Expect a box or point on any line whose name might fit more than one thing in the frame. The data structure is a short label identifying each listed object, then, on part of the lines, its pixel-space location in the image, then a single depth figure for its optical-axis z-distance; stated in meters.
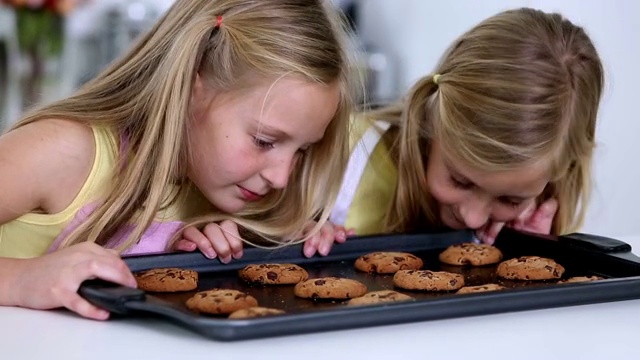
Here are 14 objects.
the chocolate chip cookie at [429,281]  1.58
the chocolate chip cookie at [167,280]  1.54
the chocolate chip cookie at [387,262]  1.68
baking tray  1.34
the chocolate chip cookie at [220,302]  1.43
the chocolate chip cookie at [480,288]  1.54
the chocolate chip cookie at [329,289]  1.53
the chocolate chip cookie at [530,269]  1.65
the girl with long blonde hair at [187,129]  1.71
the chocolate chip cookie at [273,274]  1.61
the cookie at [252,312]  1.37
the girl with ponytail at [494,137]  1.83
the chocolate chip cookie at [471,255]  1.74
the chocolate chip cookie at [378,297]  1.47
